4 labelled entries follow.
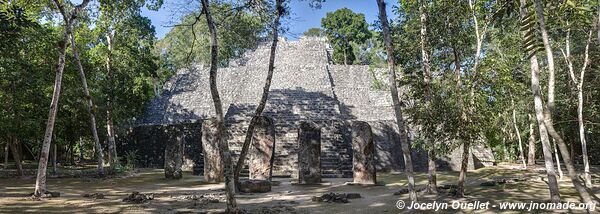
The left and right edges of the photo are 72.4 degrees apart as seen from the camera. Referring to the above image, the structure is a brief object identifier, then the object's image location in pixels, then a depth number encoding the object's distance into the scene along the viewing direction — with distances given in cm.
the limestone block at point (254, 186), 967
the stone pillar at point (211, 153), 1245
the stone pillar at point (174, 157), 1370
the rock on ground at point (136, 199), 805
